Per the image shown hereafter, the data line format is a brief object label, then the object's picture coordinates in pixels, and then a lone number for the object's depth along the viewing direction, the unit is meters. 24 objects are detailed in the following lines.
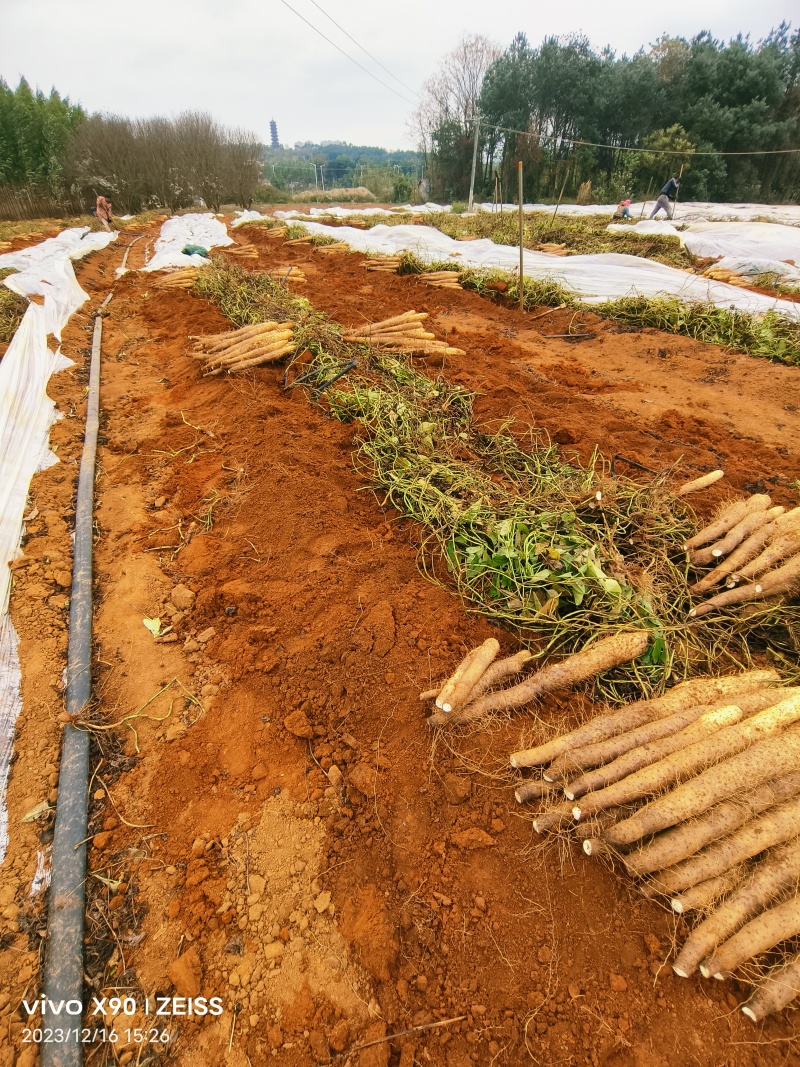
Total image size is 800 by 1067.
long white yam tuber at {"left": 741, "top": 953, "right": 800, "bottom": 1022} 1.35
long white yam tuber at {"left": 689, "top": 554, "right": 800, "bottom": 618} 2.45
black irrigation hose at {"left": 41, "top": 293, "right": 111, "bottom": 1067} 1.50
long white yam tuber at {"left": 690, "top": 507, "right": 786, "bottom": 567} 2.73
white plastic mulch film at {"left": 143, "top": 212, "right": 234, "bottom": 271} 10.80
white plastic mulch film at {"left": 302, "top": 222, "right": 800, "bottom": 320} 7.54
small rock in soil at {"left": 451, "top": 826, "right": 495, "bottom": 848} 1.83
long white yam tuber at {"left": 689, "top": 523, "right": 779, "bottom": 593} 2.64
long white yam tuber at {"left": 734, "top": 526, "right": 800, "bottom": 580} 2.54
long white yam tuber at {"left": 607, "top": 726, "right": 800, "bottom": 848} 1.65
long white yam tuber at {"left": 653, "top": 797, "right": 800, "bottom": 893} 1.58
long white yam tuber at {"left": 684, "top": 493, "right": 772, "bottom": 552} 2.82
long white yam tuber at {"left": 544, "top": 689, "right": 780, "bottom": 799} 1.83
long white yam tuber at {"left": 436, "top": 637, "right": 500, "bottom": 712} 2.11
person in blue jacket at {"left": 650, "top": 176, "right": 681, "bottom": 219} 14.59
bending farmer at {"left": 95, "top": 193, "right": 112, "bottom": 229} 16.02
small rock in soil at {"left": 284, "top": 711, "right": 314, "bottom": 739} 2.22
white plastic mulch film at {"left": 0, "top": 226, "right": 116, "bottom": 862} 2.39
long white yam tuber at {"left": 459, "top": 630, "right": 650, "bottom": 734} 2.17
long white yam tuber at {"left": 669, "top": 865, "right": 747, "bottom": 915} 1.53
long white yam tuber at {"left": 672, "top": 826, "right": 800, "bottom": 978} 1.46
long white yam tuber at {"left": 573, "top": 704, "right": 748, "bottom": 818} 1.75
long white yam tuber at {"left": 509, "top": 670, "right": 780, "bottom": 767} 1.95
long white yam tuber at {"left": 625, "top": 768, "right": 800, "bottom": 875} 1.61
